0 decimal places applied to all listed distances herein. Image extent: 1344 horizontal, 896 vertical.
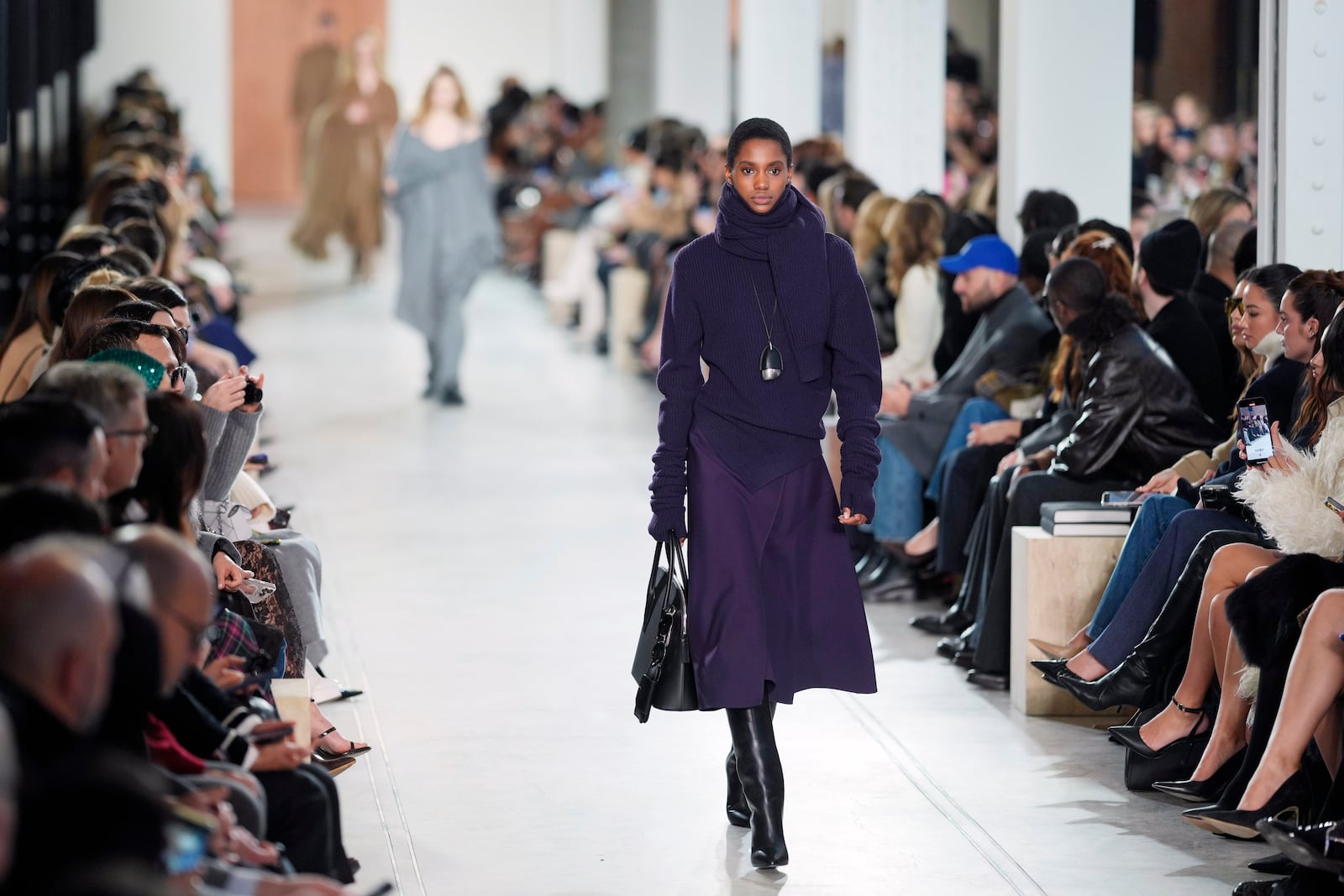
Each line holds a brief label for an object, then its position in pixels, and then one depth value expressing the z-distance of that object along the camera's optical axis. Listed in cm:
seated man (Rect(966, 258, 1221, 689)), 946
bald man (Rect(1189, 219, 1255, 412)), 1048
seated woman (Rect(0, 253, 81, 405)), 1005
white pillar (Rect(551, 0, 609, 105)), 3928
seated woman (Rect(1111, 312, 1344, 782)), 734
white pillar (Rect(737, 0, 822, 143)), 2273
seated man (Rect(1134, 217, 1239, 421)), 998
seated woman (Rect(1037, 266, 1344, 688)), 811
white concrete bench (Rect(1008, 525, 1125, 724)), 912
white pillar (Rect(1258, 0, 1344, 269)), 1009
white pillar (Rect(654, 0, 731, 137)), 2953
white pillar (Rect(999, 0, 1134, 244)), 1329
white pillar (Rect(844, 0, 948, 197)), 1833
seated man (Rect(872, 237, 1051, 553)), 1141
